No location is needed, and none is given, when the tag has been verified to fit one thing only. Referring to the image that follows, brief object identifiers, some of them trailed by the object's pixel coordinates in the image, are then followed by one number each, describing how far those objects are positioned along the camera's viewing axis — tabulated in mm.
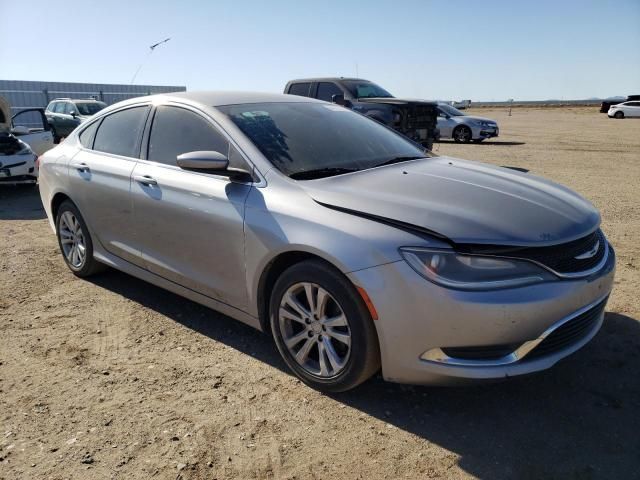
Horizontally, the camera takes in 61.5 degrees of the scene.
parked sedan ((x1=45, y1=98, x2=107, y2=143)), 18906
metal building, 24203
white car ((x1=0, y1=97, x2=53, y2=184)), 9906
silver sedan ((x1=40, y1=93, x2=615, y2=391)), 2543
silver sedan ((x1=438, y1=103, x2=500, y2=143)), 18922
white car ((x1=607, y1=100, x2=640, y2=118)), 38531
